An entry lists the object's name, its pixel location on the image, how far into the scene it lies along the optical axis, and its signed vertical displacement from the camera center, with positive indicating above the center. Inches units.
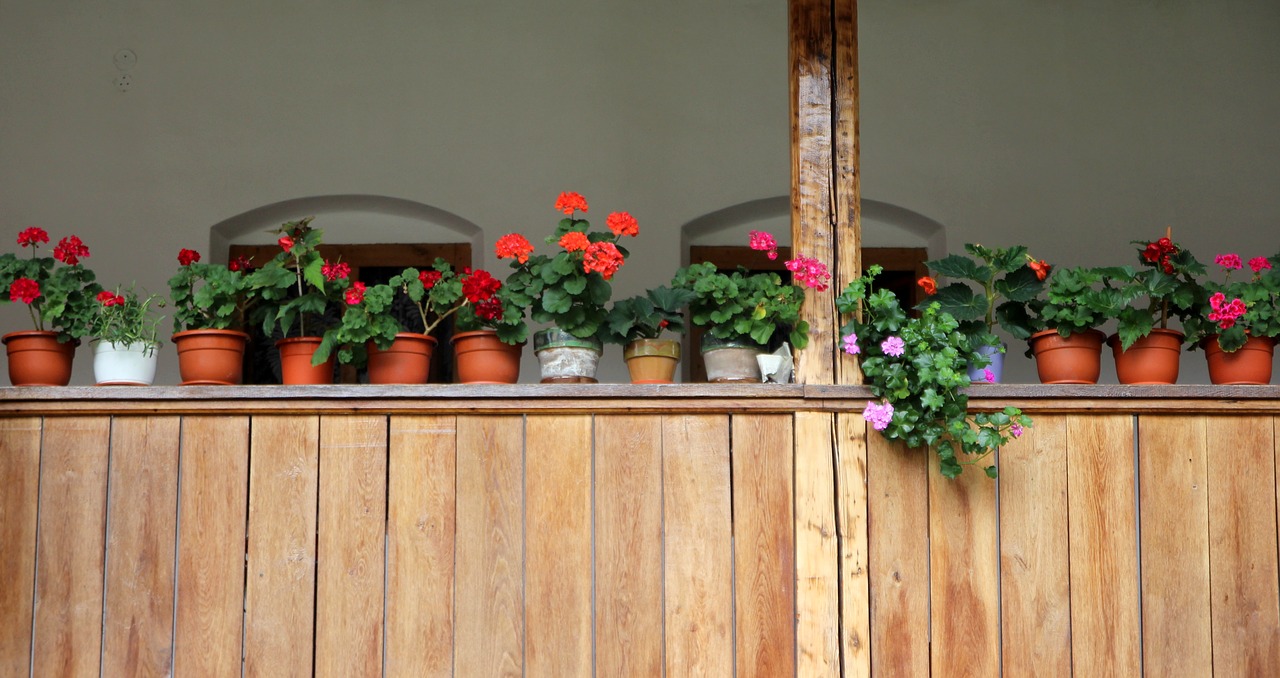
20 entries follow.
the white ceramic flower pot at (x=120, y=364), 173.6 +5.7
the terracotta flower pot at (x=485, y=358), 174.4 +6.6
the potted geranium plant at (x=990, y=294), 172.9 +14.1
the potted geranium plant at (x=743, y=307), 169.2 +12.3
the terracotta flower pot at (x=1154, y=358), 174.2 +6.8
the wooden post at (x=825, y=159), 168.6 +29.4
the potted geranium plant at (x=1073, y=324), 171.3 +10.7
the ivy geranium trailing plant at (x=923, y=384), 162.1 +3.4
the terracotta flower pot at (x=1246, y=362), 174.4 +6.3
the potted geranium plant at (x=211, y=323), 174.4 +10.8
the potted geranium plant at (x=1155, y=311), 171.5 +11.9
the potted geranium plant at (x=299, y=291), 174.1 +14.4
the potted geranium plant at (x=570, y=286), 168.1 +14.6
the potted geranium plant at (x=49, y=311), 175.2 +12.0
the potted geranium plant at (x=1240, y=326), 172.7 +10.5
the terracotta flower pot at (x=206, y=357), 174.2 +6.6
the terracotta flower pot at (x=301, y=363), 173.9 +5.9
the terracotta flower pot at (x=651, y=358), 172.9 +6.6
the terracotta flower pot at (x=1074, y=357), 173.8 +6.9
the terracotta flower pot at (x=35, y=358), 175.5 +6.5
